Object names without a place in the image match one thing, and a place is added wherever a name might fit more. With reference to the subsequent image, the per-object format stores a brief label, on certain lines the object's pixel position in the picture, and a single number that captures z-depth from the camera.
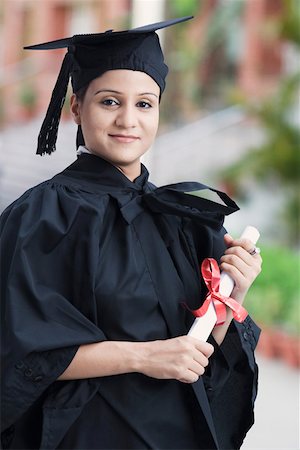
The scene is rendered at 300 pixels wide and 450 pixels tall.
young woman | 2.59
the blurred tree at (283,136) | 13.86
